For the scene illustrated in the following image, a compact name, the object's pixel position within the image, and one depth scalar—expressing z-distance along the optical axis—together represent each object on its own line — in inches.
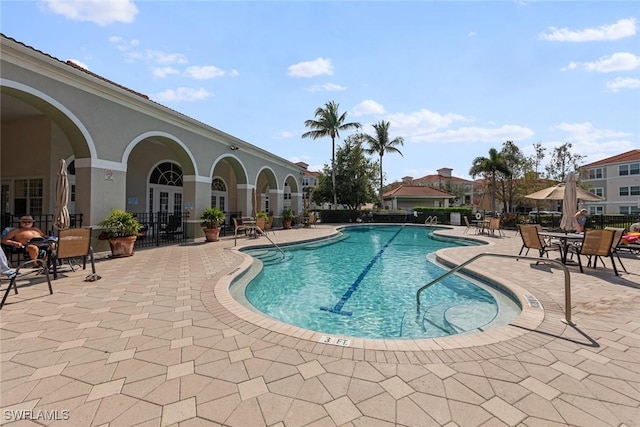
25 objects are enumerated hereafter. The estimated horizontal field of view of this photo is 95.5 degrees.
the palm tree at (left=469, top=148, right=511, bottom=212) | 1167.0
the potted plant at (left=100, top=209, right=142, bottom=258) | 340.2
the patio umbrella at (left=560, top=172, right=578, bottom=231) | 349.4
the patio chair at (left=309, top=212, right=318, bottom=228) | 914.1
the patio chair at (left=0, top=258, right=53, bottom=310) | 167.8
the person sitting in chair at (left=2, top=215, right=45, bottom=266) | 249.2
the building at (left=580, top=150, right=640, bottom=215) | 1379.2
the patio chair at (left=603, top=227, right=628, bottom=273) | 262.8
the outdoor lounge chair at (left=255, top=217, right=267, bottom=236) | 603.3
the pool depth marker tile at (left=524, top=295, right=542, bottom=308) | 174.9
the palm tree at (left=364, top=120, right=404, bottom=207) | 1405.0
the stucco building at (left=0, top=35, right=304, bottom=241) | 305.1
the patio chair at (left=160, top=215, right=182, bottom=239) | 501.8
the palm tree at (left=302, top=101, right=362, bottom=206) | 1143.6
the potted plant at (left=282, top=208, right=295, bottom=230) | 802.0
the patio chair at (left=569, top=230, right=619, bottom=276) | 259.9
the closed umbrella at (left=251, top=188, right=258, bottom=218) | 645.5
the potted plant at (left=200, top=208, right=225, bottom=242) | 497.4
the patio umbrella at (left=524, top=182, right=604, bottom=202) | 417.4
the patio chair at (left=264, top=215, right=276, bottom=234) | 744.4
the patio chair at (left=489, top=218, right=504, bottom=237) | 652.6
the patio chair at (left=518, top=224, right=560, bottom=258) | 311.7
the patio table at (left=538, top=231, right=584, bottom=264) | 291.4
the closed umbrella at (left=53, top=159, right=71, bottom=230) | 260.5
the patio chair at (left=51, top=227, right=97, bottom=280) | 226.4
